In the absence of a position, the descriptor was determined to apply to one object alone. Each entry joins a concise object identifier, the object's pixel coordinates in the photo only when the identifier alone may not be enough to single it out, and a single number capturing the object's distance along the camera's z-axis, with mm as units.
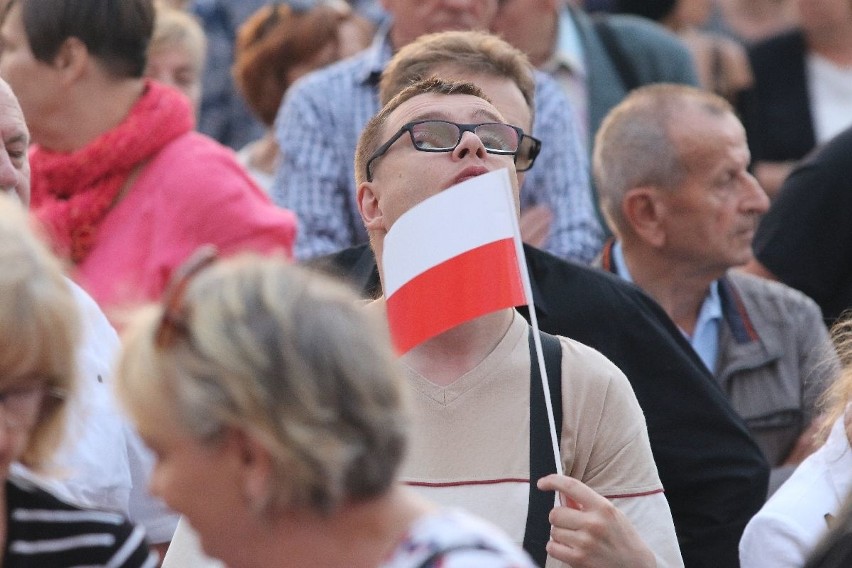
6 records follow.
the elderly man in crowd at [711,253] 8961
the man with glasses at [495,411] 5734
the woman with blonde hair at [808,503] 6418
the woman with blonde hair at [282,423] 3789
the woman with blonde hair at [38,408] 4203
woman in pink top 8211
